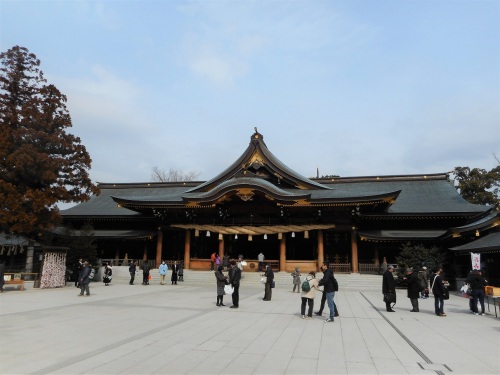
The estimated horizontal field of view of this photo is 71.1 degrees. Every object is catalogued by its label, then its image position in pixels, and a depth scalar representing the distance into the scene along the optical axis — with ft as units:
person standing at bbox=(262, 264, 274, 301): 51.47
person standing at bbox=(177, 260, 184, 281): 81.61
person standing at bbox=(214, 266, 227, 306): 44.39
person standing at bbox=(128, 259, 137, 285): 76.69
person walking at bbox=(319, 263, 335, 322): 35.19
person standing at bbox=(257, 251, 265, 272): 85.81
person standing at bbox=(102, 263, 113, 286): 72.54
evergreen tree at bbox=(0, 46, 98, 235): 67.77
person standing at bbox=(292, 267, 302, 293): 65.62
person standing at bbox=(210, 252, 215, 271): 90.68
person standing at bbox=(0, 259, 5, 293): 58.08
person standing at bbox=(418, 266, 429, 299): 58.90
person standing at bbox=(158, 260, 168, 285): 76.74
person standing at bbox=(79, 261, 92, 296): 53.67
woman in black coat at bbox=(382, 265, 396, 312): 41.68
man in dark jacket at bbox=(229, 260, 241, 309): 42.83
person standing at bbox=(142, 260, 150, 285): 76.02
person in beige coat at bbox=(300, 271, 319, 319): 36.22
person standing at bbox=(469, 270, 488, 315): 41.68
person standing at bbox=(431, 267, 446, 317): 39.83
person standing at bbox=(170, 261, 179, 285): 77.51
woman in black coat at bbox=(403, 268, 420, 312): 43.05
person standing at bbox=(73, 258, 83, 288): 70.80
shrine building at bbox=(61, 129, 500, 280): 88.38
